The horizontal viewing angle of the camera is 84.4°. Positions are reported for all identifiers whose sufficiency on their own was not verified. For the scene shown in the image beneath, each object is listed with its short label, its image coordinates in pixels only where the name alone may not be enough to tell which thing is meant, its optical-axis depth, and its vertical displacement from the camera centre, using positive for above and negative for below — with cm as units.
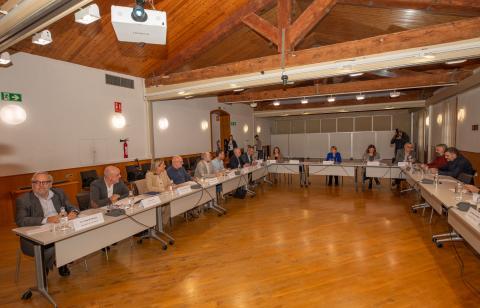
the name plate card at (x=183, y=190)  411 -78
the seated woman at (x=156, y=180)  437 -64
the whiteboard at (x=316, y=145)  1456 -42
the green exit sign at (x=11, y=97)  480 +90
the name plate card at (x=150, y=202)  338 -79
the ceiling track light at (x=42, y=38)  402 +164
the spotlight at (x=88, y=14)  344 +171
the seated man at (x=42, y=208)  269 -70
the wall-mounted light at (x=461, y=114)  671 +50
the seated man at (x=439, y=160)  532 -54
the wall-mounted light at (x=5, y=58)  430 +142
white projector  267 +121
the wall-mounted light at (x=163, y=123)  833 +58
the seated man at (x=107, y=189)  344 -63
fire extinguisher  713 -14
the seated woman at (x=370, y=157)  732 -59
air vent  677 +162
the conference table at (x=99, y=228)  247 -94
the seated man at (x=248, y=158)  758 -57
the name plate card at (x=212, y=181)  487 -77
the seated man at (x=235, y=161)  714 -58
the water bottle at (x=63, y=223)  257 -77
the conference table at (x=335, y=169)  667 -89
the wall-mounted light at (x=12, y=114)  481 +58
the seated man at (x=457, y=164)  445 -53
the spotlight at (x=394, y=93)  833 +132
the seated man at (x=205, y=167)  577 -60
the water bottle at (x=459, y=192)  323 -74
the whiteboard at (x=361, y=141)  1368 -26
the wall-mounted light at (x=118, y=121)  690 +58
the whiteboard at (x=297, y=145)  1522 -41
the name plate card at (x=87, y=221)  260 -79
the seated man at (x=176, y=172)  492 -59
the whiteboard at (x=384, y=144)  1335 -42
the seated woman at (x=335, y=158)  787 -63
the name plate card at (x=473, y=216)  240 -78
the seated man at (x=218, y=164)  629 -57
